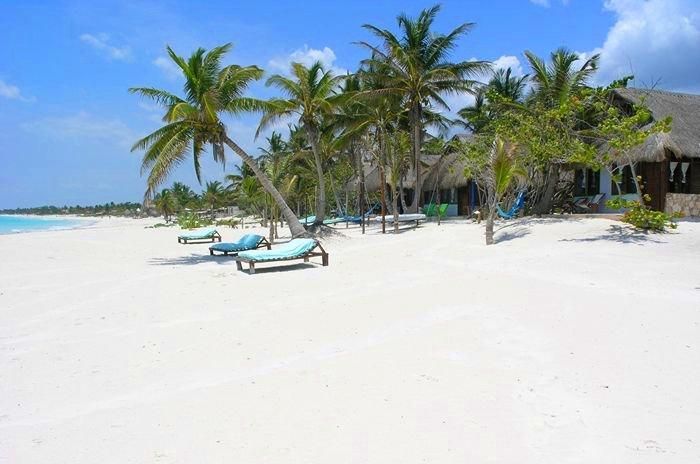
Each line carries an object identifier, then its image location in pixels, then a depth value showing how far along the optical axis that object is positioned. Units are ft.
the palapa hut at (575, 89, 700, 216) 49.62
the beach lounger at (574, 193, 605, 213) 60.54
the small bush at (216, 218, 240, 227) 117.46
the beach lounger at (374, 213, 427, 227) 67.56
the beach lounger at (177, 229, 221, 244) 67.41
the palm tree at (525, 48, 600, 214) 54.08
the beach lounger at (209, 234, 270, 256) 49.01
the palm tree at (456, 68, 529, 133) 95.96
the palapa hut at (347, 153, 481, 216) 79.63
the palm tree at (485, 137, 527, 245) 42.32
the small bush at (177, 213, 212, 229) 105.91
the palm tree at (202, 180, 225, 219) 171.72
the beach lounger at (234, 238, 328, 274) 37.11
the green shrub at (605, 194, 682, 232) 38.60
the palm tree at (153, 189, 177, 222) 187.32
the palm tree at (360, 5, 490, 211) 72.90
